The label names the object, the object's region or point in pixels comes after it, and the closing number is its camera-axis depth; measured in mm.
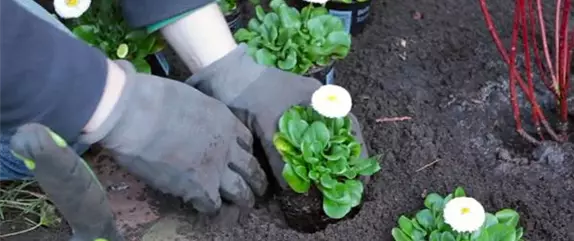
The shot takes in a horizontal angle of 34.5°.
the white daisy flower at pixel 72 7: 1828
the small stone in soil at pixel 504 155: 1799
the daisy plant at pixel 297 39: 1825
